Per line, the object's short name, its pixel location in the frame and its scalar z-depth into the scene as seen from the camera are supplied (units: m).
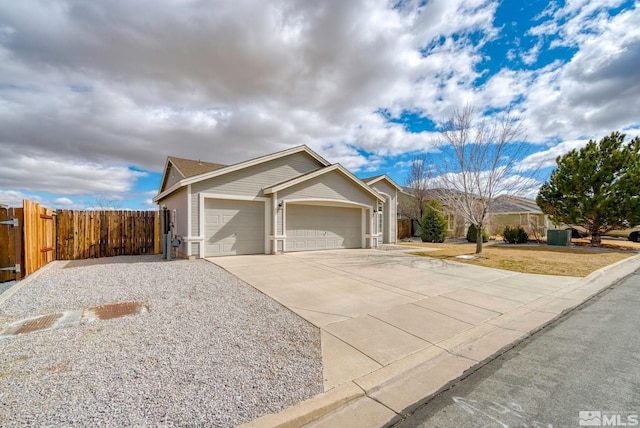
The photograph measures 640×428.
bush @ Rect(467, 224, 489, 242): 20.95
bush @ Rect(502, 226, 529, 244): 19.95
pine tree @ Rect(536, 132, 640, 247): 16.41
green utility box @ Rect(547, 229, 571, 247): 18.22
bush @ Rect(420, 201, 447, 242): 20.84
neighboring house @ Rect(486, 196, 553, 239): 23.05
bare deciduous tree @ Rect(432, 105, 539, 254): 12.13
